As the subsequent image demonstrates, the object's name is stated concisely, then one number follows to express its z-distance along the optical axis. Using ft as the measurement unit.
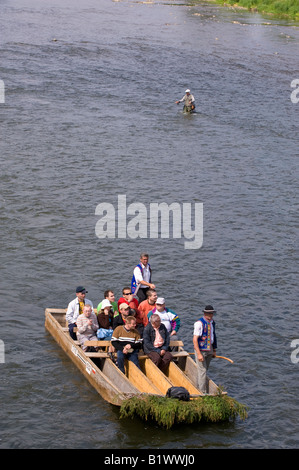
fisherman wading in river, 143.54
